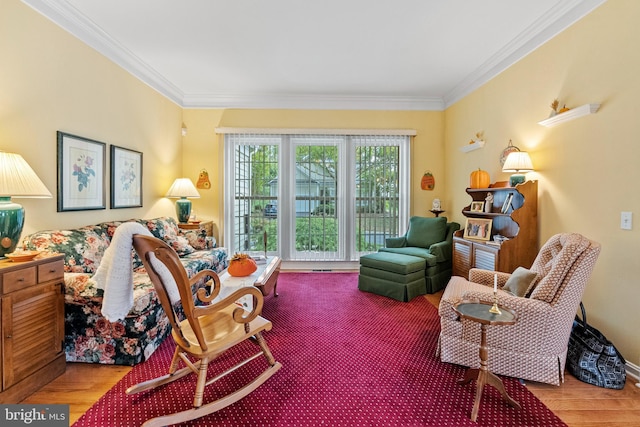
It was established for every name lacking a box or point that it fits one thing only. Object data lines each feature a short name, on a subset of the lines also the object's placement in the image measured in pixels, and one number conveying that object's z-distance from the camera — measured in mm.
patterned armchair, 1892
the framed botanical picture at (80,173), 2656
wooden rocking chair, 1527
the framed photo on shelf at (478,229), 3268
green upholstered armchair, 3846
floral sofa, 2115
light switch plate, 2043
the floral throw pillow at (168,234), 3507
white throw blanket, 1573
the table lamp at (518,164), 2867
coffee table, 2618
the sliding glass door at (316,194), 4891
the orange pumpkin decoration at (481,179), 3545
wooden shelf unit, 2850
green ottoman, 3523
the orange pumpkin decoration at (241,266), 2830
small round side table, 1653
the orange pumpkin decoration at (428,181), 4922
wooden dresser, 1717
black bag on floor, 1945
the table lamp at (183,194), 4199
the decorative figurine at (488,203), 3447
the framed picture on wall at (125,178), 3334
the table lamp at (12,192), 1866
